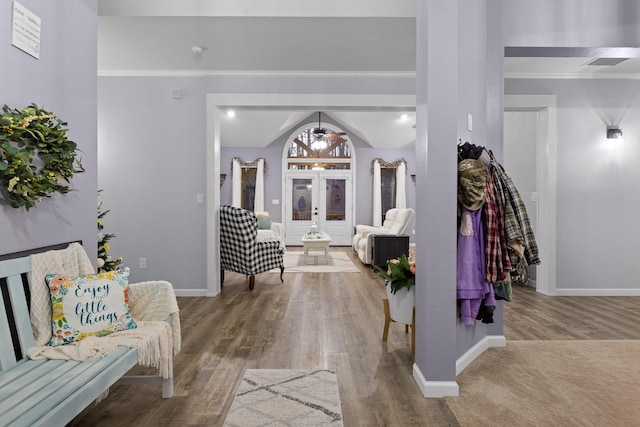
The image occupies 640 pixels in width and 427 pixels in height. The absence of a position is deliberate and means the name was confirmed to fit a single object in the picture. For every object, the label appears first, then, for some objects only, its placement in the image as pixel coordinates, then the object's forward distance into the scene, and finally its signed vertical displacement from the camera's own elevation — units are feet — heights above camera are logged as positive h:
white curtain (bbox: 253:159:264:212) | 31.04 +1.77
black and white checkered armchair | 15.05 -1.35
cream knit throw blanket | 5.39 -1.82
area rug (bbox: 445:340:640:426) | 6.13 -3.22
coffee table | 22.07 -1.82
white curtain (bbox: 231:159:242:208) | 31.14 +2.02
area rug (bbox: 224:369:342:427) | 5.89 -3.19
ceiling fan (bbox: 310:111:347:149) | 27.44 +6.03
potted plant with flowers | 8.47 -1.68
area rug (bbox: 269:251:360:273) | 19.64 -2.94
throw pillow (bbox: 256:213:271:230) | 24.98 -0.73
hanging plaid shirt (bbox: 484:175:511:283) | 7.07 -0.52
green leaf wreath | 5.19 +0.79
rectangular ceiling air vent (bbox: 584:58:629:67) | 12.83 +5.15
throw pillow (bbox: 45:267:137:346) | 5.65 -1.47
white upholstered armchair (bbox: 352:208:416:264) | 20.52 -1.02
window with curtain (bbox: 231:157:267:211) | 31.09 +2.25
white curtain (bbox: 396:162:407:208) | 30.96 +2.19
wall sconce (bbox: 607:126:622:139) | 14.06 +2.97
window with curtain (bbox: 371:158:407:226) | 31.01 +2.15
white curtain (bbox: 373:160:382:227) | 30.89 +1.28
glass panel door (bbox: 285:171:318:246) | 31.37 +0.67
